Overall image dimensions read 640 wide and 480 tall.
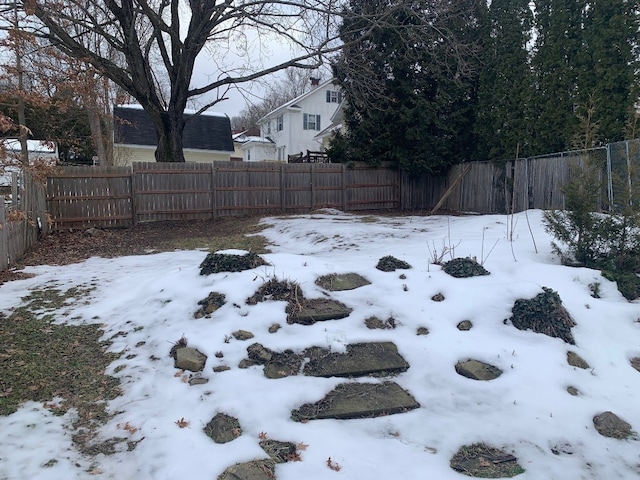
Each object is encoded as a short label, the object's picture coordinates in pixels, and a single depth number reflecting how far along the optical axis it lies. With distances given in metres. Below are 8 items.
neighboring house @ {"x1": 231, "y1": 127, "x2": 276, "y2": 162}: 37.75
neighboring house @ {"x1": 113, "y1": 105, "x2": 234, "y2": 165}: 25.95
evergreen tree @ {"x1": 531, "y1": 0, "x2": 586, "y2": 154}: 11.36
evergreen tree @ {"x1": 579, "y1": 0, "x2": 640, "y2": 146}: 9.76
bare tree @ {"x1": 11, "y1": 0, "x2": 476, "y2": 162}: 12.68
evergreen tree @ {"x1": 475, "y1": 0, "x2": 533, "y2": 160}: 13.27
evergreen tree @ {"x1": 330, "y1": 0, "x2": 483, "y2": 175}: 14.52
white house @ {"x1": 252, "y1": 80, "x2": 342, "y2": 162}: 34.03
